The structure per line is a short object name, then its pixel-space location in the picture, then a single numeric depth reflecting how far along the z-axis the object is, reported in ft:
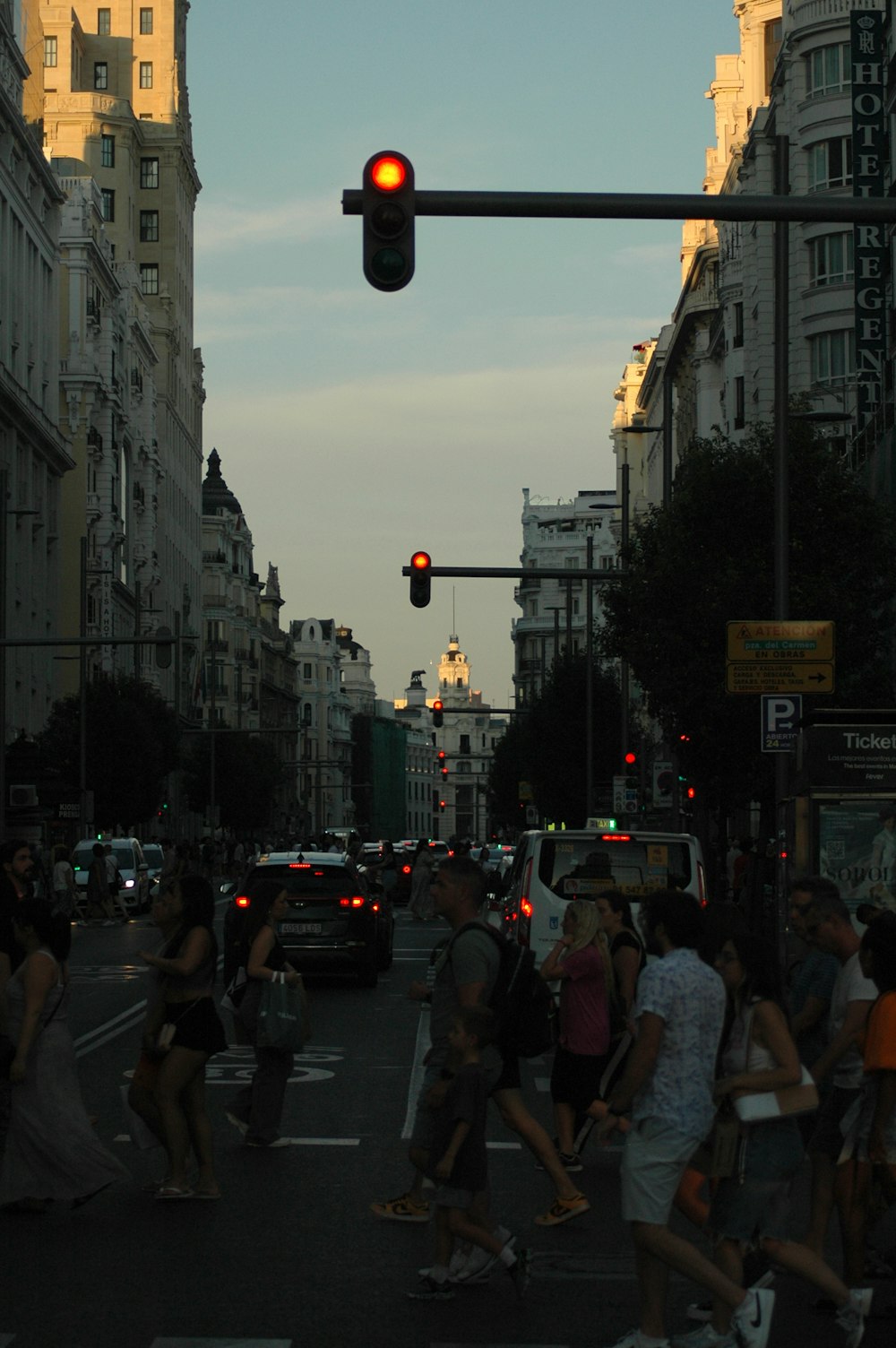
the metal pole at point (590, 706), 184.96
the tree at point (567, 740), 237.45
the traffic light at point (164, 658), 194.59
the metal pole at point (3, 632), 149.18
